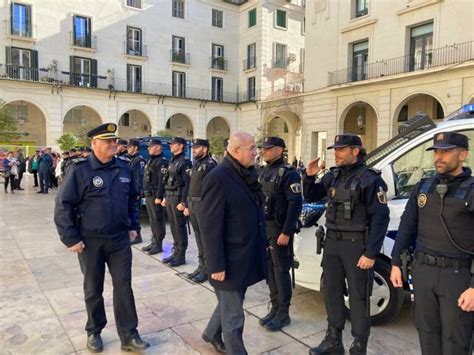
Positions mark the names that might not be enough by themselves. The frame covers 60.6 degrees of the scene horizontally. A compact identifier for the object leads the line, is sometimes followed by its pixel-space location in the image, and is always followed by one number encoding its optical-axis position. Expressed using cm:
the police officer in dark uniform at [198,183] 559
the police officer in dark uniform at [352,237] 326
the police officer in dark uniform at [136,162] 836
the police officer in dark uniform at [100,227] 341
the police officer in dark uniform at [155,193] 712
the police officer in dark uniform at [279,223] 394
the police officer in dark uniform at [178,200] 641
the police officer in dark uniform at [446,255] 269
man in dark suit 294
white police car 394
